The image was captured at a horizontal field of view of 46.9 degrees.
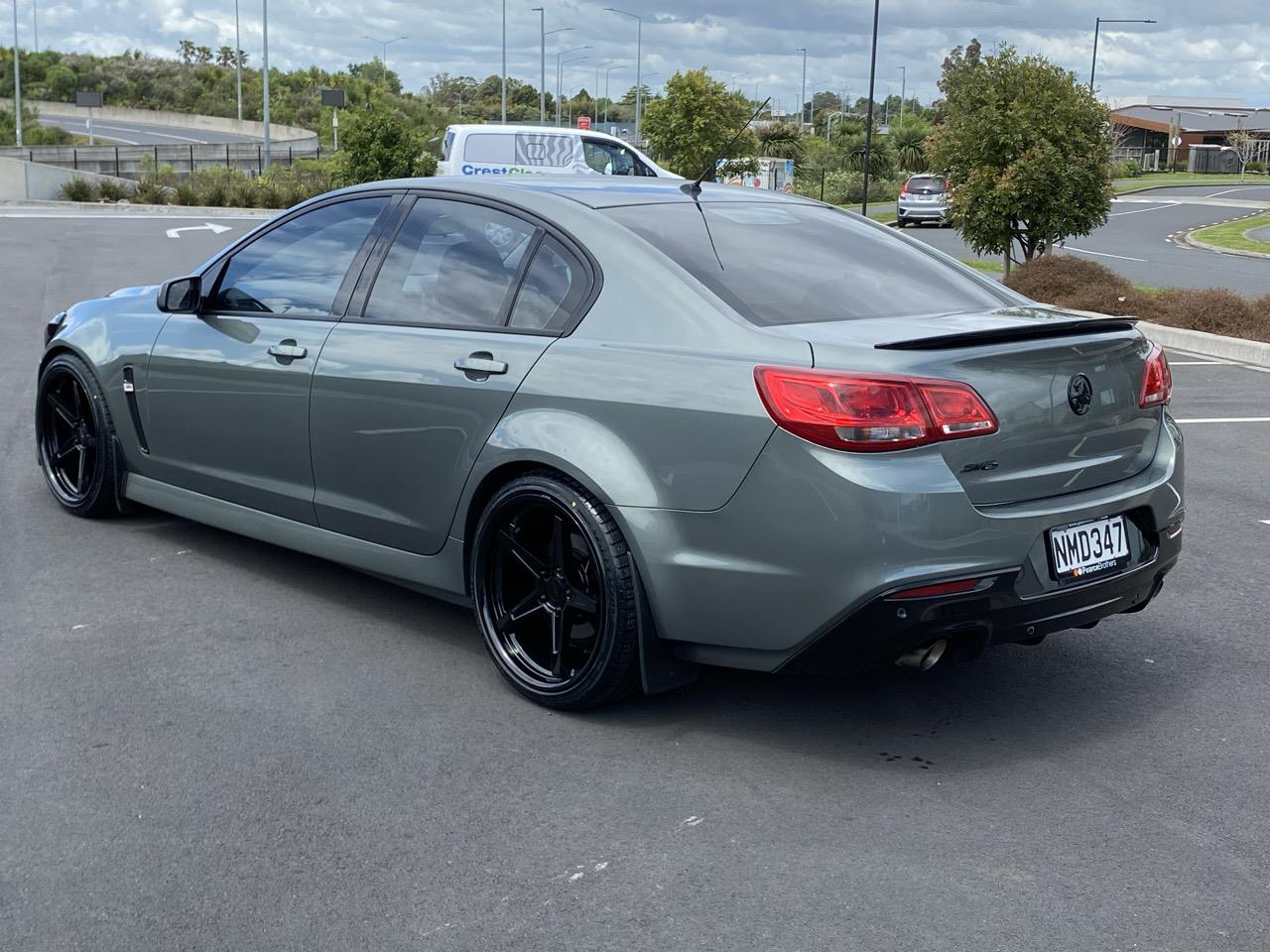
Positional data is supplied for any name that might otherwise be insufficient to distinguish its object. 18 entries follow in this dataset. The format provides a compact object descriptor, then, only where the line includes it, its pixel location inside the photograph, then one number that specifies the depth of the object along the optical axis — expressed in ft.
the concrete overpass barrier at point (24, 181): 148.05
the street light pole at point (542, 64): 231.30
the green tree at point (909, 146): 244.01
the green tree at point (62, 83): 352.69
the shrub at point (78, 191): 144.56
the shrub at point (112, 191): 144.25
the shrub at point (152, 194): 140.05
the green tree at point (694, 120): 136.56
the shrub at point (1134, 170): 249.96
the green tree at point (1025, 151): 59.21
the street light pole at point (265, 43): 189.58
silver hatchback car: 135.64
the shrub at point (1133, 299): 48.16
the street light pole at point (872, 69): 111.38
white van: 75.05
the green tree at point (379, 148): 124.26
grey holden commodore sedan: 12.71
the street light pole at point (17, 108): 218.34
